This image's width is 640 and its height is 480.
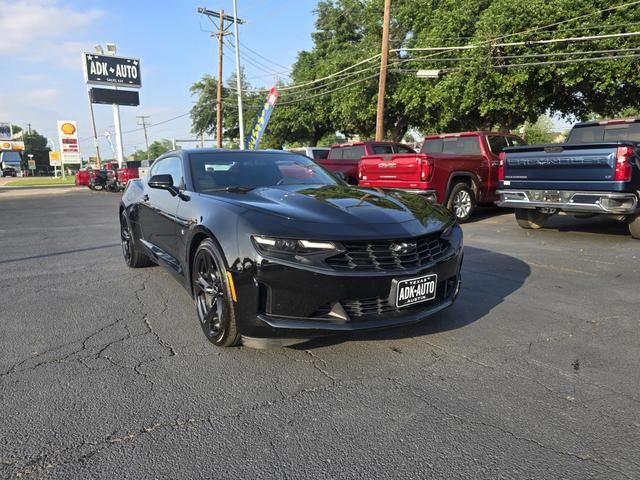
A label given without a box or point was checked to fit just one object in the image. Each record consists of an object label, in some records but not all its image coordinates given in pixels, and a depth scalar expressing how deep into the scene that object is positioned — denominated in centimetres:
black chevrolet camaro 280
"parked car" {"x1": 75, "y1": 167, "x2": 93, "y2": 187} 3156
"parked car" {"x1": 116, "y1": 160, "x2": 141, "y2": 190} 2320
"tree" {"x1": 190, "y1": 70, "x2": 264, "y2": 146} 4094
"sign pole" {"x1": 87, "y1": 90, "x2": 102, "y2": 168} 5718
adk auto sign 4438
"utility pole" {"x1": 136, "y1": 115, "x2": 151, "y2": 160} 8788
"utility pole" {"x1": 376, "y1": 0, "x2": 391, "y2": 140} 1816
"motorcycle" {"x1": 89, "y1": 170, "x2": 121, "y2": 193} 2592
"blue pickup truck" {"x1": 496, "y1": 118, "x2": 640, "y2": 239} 666
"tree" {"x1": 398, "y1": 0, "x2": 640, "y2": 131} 1467
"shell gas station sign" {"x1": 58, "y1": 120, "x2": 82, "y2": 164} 5541
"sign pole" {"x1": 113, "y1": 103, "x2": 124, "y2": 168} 4334
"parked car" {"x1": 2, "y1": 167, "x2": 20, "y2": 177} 7656
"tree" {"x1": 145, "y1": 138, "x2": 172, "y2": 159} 12744
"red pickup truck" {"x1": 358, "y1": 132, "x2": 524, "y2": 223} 906
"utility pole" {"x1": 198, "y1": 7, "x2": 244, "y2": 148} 3175
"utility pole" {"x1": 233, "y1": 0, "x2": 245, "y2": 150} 2744
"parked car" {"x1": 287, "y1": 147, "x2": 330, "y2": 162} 1679
